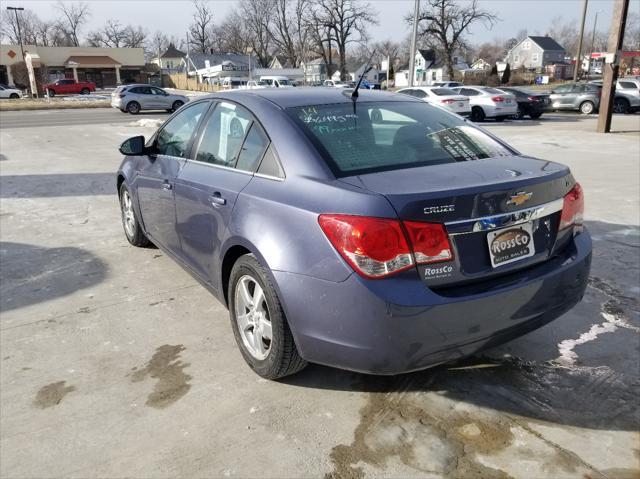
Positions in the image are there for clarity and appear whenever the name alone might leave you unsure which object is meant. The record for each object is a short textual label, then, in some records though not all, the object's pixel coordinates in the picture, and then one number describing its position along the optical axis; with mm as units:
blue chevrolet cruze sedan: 2303
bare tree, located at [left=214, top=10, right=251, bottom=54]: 93688
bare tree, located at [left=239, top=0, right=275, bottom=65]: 84938
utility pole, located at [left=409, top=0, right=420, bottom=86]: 24197
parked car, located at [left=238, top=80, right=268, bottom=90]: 41412
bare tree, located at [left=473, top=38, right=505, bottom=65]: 121312
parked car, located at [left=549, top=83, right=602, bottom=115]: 25844
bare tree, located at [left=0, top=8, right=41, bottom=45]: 95256
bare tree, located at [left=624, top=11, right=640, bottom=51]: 101388
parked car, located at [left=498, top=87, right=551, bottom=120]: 23453
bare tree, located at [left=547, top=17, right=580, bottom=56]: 129275
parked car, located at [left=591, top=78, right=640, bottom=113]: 26125
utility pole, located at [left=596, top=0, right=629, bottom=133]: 14938
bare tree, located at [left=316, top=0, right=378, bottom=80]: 70438
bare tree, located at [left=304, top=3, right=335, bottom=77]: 71125
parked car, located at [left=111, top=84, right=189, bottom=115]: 28609
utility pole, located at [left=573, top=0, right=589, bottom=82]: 38719
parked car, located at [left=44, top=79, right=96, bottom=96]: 51341
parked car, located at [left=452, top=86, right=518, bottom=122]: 21234
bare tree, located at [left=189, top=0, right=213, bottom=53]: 99688
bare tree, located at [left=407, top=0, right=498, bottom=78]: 59312
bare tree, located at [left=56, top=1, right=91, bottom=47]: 100125
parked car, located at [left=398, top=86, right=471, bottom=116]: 19719
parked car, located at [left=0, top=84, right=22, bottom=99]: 46531
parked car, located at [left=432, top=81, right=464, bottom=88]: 27178
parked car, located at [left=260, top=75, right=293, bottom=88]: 40947
